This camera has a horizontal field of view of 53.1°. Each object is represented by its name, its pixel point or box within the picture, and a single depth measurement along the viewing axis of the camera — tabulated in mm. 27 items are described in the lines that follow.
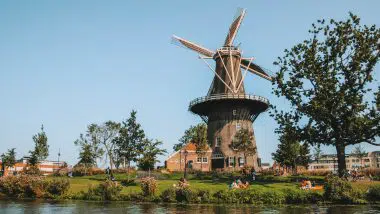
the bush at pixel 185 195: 27000
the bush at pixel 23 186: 31625
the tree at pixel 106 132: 61281
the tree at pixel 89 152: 57169
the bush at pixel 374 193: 25609
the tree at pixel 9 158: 68619
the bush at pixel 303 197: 25953
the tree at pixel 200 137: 50781
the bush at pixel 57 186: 31406
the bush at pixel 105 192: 29473
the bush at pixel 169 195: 27531
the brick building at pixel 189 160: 60000
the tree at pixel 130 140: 40969
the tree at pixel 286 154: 52812
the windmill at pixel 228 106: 58125
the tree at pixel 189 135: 51588
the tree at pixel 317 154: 89438
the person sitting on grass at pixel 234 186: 30244
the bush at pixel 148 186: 28656
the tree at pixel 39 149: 55516
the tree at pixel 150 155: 39125
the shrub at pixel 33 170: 47975
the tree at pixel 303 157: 56412
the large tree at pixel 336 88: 34062
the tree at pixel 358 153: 94250
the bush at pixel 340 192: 25214
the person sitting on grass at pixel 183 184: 27886
